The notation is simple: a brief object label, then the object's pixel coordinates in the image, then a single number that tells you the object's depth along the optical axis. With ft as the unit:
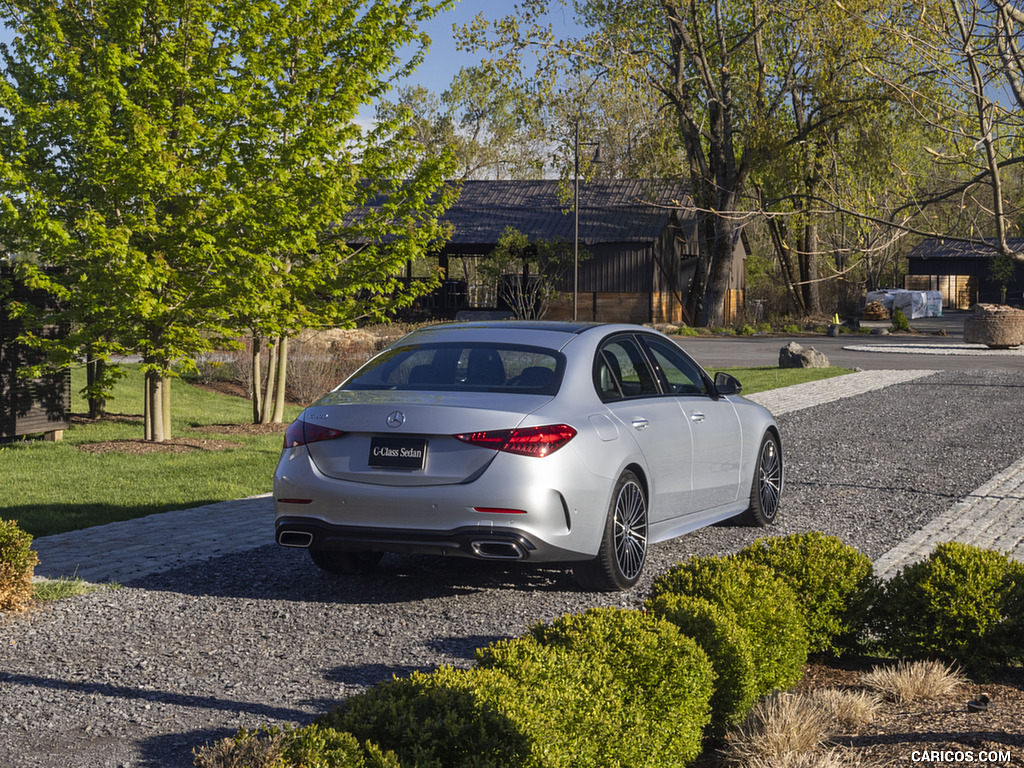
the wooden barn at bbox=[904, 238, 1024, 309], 249.34
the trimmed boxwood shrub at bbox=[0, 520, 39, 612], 19.90
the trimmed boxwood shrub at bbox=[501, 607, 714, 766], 12.09
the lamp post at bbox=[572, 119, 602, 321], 138.31
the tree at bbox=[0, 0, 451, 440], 41.63
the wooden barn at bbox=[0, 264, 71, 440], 45.50
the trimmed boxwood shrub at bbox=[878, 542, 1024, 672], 16.62
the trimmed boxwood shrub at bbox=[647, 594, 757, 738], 14.02
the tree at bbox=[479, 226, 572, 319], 159.84
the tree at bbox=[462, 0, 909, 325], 120.78
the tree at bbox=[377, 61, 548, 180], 281.13
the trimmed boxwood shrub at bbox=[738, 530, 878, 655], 17.13
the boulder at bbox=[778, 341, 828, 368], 93.61
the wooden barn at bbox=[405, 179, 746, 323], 168.35
